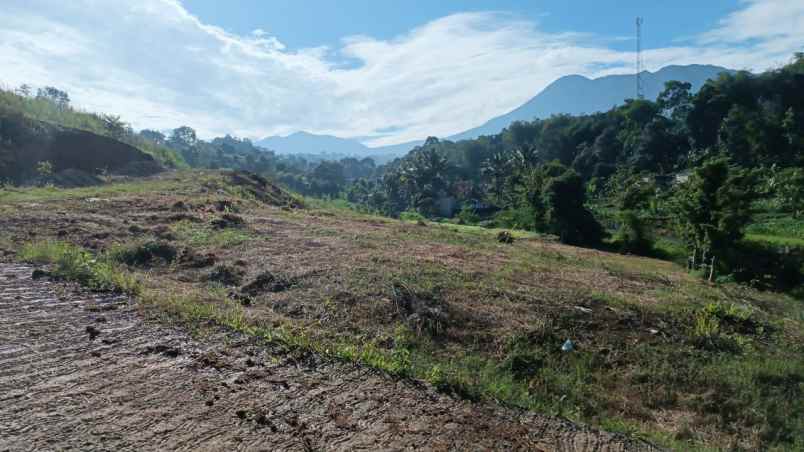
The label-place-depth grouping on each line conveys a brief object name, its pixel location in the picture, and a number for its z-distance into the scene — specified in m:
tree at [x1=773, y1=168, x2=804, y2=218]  25.94
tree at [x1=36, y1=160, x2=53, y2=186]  21.12
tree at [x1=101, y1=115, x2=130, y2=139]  33.81
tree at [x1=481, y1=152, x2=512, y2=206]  47.38
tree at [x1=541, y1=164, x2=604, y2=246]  27.38
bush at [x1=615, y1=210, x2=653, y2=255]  25.31
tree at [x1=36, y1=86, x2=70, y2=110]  67.60
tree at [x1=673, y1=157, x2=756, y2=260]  16.27
